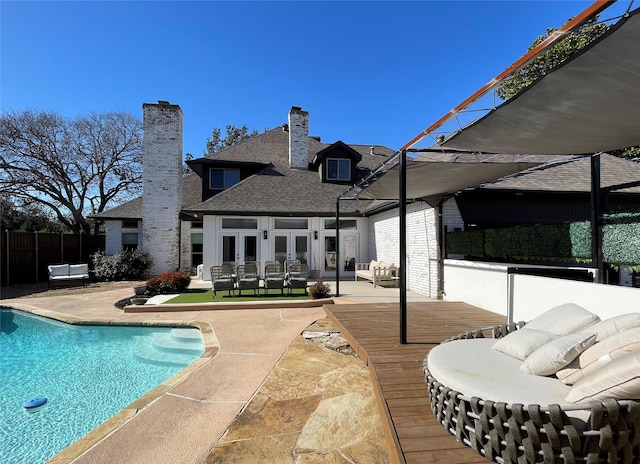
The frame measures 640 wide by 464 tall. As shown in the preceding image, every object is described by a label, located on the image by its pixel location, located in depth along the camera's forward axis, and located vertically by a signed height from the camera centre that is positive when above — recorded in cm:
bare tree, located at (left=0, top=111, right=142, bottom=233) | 2033 +553
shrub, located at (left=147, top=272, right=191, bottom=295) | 1012 -137
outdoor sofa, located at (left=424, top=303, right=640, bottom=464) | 159 -92
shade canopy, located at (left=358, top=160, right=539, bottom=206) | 556 +122
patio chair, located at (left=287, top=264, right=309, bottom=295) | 979 -125
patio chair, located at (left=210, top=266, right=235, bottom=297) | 930 -120
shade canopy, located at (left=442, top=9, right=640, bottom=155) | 221 +122
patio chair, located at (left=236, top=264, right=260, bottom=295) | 938 -121
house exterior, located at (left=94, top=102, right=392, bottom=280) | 1289 +143
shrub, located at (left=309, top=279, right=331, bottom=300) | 885 -144
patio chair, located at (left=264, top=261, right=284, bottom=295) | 961 -123
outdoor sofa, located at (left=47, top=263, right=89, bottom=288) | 1250 -127
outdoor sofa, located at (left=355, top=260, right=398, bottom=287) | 1059 -118
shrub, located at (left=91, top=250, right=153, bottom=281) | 1395 -103
